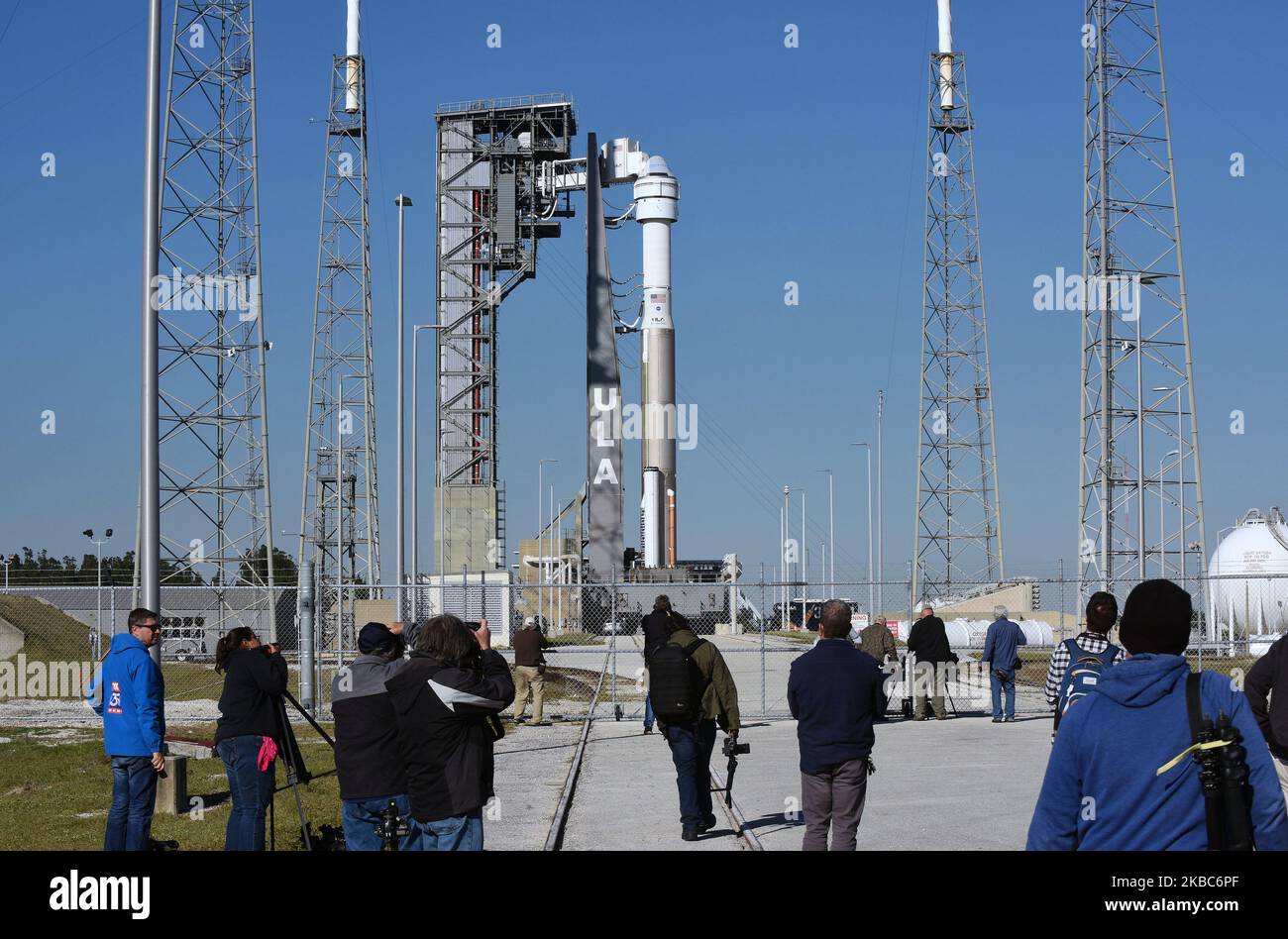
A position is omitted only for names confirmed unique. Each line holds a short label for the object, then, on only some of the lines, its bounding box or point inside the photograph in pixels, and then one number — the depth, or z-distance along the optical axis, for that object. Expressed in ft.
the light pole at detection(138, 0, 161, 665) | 44.73
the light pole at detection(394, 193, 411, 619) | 96.42
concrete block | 46.70
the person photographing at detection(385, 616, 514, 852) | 24.49
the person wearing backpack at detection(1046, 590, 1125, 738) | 27.39
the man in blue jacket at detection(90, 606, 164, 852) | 32.14
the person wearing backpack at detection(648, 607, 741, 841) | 37.86
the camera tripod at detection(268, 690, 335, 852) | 32.94
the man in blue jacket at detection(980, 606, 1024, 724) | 69.77
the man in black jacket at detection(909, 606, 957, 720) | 74.08
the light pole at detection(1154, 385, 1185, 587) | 132.26
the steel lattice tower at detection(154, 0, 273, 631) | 110.63
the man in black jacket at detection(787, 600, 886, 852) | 28.86
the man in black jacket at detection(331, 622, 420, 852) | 27.22
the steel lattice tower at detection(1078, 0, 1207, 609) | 131.64
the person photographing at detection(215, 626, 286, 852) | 32.27
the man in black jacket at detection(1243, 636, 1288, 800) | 25.39
